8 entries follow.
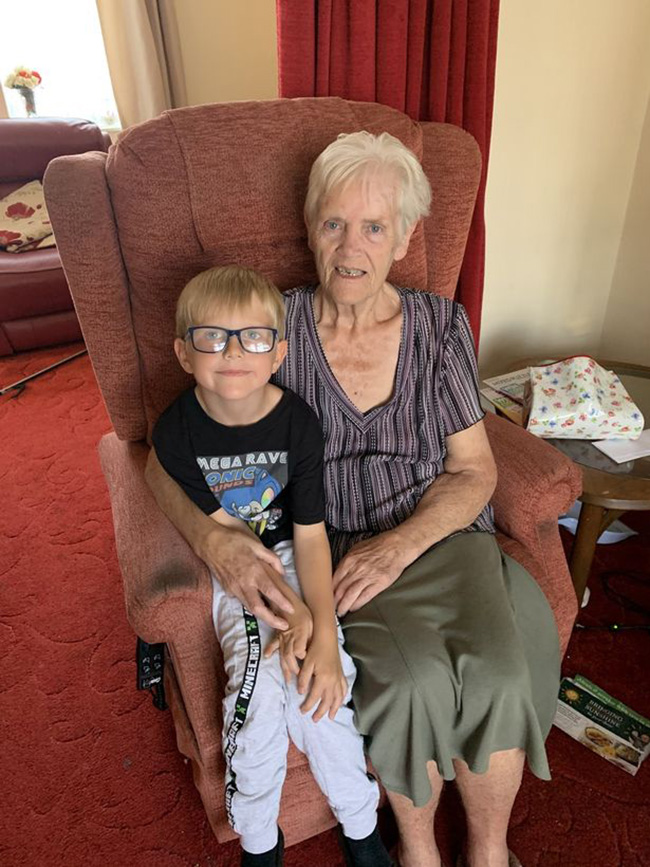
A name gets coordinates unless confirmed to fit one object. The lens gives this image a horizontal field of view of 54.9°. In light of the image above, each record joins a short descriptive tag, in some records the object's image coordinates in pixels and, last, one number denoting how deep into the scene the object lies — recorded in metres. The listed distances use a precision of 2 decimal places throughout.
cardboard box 1.41
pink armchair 1.21
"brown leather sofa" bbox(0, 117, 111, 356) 3.15
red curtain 1.43
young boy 1.00
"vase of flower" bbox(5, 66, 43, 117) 3.68
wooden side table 1.37
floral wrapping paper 1.53
